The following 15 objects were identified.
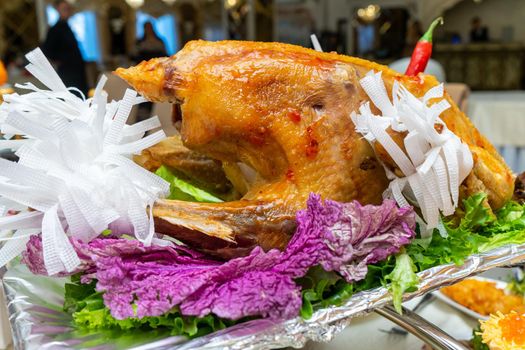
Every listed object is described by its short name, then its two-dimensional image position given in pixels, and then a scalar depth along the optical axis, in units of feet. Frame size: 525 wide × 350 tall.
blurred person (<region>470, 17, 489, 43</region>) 26.35
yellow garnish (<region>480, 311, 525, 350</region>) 2.71
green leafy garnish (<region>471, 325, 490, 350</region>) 3.06
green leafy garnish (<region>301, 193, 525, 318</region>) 2.29
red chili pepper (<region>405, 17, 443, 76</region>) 3.81
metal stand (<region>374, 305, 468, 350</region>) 2.64
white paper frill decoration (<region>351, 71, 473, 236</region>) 2.63
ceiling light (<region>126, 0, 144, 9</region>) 26.02
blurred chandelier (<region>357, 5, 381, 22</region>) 27.25
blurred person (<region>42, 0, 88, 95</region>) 14.02
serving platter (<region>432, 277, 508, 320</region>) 3.68
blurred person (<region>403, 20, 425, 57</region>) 22.06
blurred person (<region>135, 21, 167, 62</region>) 16.21
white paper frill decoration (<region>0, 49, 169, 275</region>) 2.31
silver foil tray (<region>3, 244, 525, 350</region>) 2.07
